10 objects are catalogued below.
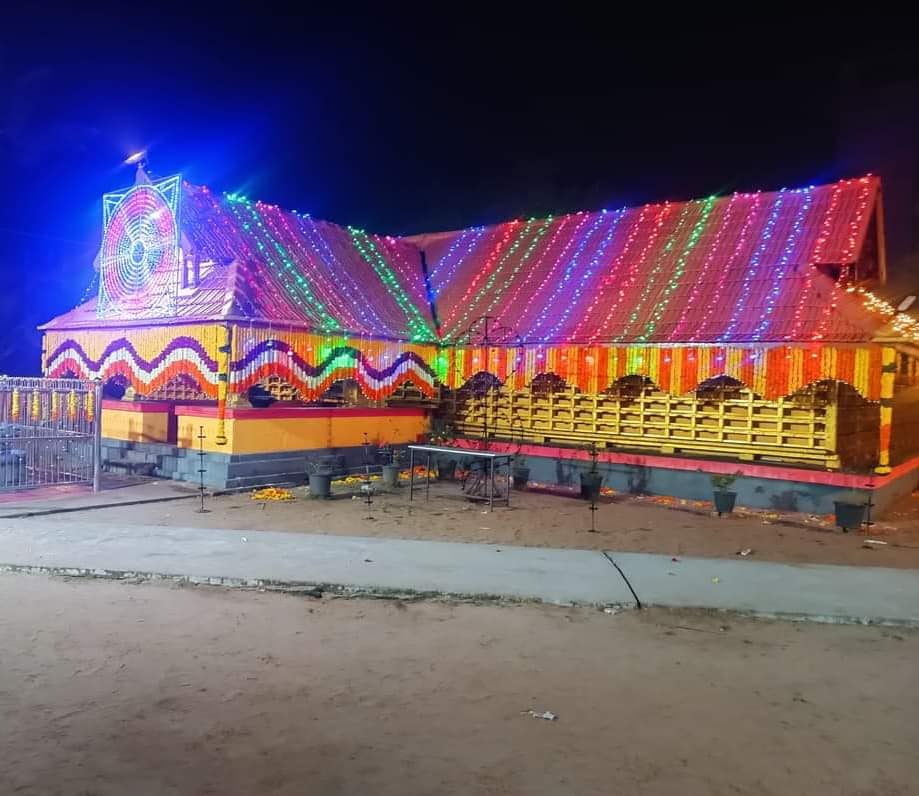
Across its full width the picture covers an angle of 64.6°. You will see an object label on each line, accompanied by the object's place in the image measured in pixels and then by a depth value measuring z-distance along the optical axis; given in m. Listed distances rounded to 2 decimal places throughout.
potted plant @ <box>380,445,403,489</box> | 15.39
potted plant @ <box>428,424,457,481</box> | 16.95
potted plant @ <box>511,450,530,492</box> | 15.83
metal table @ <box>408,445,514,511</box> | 13.16
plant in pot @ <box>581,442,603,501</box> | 14.07
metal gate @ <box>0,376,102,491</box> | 12.87
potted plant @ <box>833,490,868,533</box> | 11.73
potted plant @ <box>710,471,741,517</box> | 12.99
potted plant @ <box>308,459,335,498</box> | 13.59
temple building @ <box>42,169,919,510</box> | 14.00
